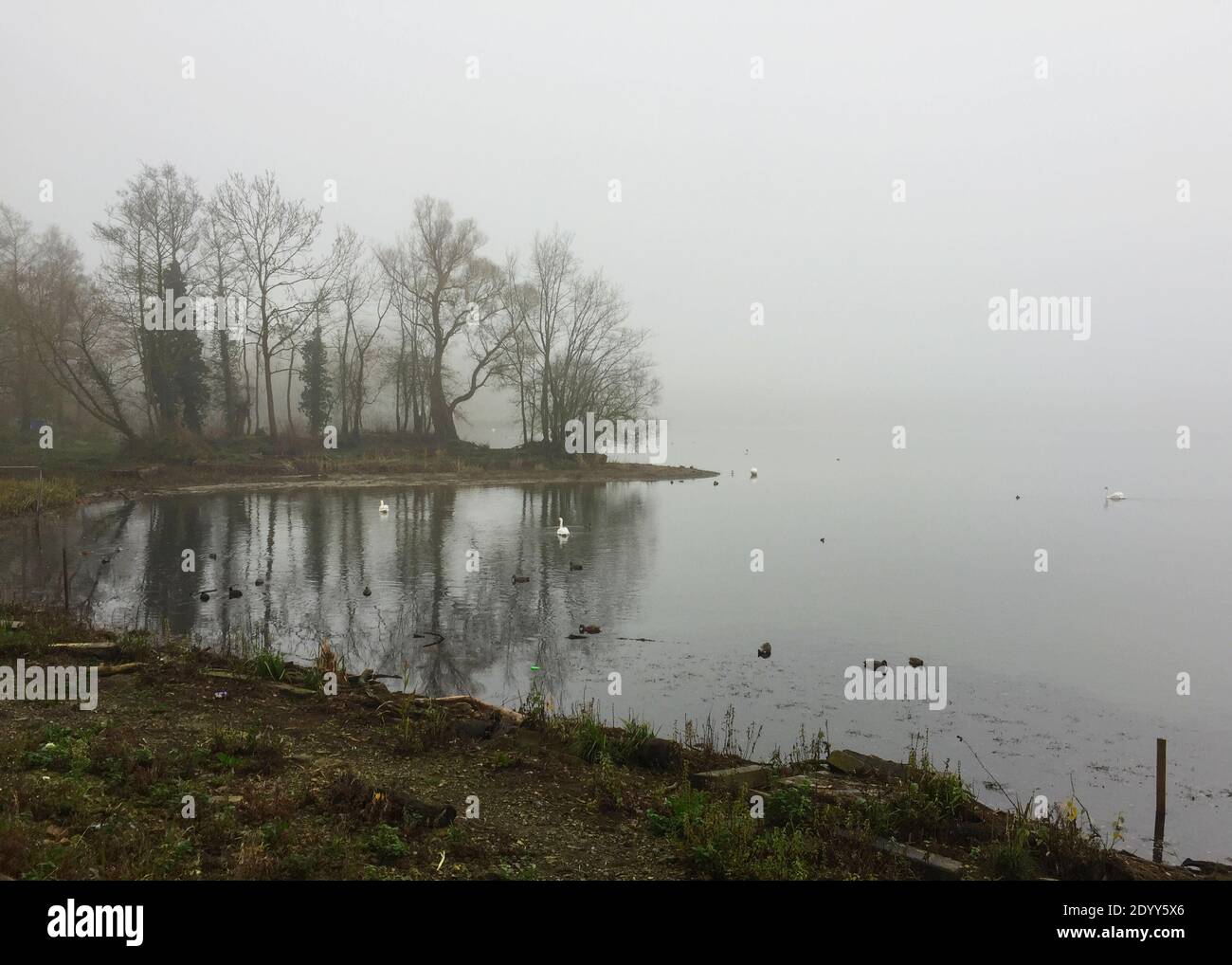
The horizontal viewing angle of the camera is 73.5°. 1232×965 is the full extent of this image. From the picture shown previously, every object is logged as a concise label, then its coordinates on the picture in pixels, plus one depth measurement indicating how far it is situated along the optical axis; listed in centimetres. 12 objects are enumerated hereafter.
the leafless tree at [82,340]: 4253
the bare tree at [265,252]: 5162
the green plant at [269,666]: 1223
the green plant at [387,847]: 642
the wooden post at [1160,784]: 913
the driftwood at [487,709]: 1108
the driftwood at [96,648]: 1214
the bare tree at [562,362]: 6469
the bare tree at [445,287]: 6222
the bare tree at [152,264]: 4458
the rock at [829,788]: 866
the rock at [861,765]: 1002
